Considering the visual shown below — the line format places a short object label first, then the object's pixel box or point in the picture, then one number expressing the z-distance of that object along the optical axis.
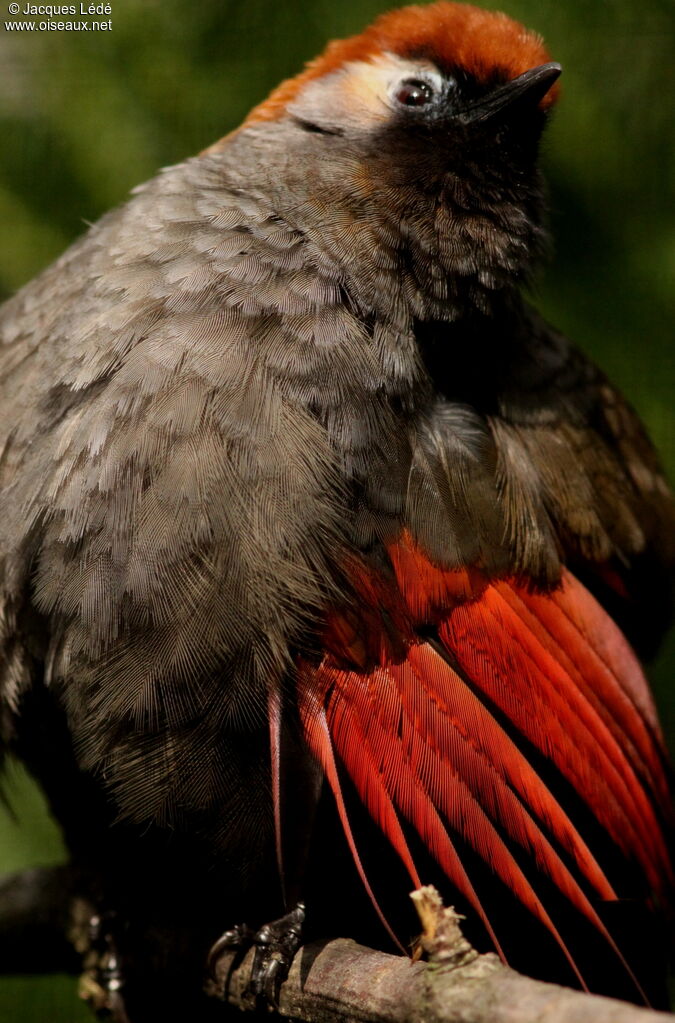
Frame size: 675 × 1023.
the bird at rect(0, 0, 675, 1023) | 2.43
